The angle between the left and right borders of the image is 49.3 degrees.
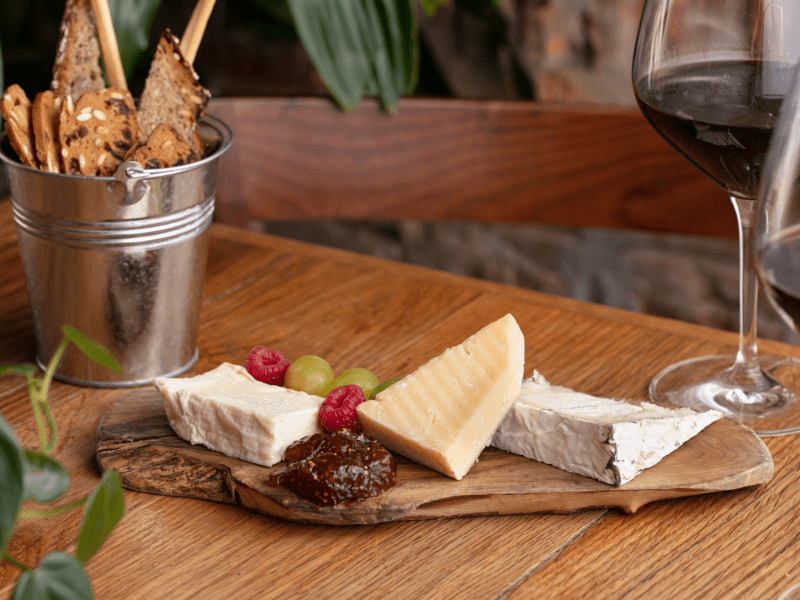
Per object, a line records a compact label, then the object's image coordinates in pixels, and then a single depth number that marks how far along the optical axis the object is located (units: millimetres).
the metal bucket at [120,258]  775
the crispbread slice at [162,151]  785
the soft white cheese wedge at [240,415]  669
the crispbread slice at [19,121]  764
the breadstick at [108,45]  816
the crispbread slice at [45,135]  773
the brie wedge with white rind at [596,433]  636
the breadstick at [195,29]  850
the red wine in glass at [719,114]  679
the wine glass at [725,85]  676
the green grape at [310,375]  760
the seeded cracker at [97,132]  768
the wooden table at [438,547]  568
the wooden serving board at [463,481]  628
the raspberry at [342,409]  683
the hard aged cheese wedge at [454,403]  653
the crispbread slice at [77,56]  856
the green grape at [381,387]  748
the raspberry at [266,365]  790
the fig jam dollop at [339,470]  619
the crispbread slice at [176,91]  840
